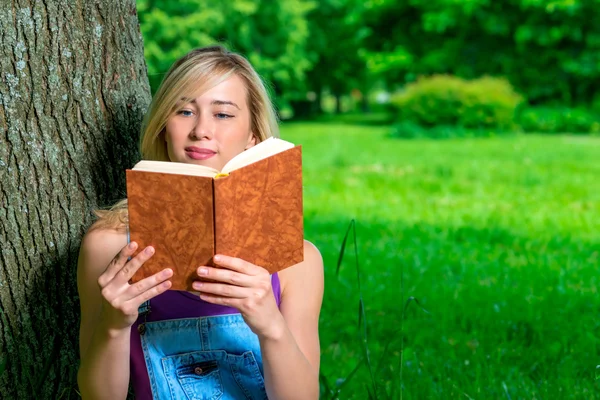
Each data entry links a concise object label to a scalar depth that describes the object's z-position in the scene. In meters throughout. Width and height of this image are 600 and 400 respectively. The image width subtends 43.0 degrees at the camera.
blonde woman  1.86
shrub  16.56
